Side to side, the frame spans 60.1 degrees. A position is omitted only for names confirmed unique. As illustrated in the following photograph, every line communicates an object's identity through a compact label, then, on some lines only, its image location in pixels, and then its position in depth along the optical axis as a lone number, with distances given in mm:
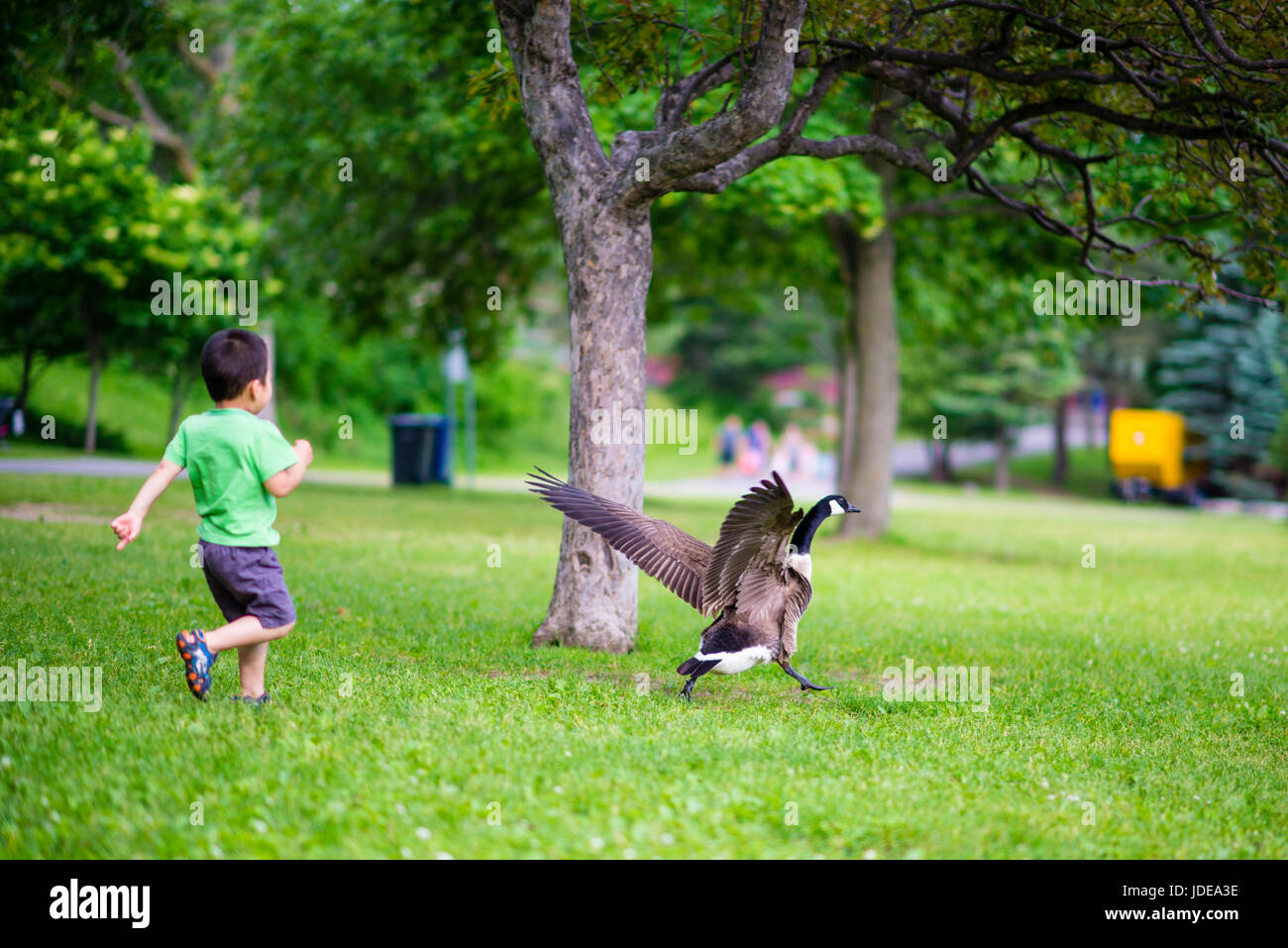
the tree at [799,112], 7047
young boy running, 4934
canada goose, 5645
